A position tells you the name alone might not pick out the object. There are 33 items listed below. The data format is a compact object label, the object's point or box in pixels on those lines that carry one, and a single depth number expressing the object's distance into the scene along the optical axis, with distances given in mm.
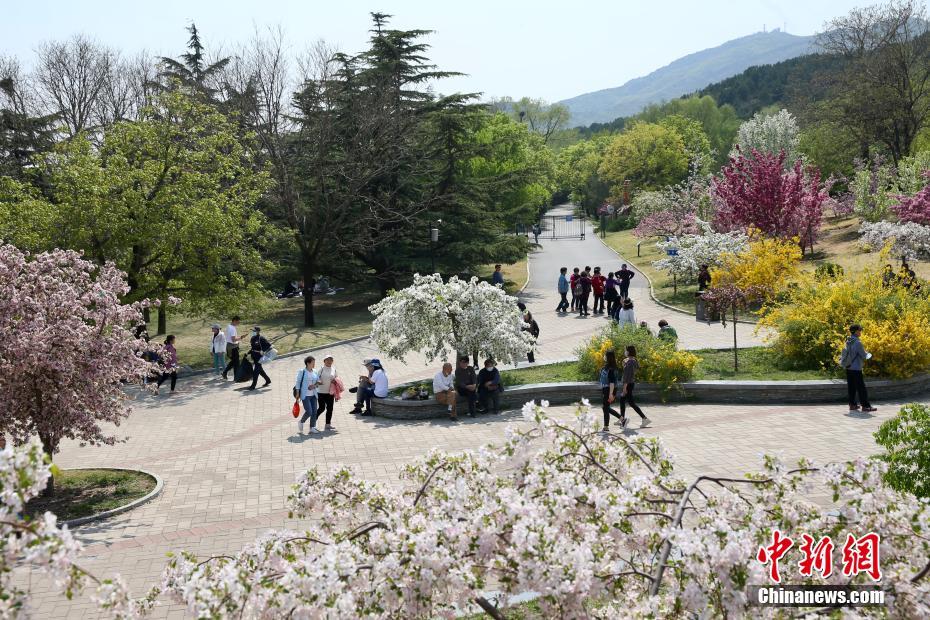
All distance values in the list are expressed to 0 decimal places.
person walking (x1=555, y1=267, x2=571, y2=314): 25508
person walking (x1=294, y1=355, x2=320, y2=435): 13672
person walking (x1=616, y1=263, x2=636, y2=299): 24266
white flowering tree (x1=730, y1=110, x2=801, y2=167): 50406
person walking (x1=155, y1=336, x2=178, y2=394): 16672
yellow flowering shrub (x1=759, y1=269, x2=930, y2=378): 14078
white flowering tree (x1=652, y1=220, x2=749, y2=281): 23812
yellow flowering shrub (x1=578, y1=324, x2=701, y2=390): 14652
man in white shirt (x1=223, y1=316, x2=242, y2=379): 19031
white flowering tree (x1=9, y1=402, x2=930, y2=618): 3746
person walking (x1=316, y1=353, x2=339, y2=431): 13867
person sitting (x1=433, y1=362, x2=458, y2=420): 14336
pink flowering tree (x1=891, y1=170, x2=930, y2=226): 27812
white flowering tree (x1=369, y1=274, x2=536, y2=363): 14555
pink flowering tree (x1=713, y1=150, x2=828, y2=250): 28047
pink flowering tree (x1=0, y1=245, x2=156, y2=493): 9945
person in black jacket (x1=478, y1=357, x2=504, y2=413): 14359
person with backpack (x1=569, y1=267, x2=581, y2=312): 24938
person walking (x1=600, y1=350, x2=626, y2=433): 12680
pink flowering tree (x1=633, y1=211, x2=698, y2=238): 33750
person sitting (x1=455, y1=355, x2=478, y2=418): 14273
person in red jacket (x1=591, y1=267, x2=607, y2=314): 24703
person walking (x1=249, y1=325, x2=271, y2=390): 17609
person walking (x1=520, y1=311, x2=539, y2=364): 17953
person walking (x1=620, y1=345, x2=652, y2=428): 12844
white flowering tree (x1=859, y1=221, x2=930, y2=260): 23781
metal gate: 59338
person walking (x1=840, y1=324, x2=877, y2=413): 13055
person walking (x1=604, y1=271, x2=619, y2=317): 23922
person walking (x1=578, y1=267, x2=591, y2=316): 24656
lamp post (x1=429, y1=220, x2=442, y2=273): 28438
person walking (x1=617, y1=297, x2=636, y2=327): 18656
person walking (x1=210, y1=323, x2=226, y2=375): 19172
